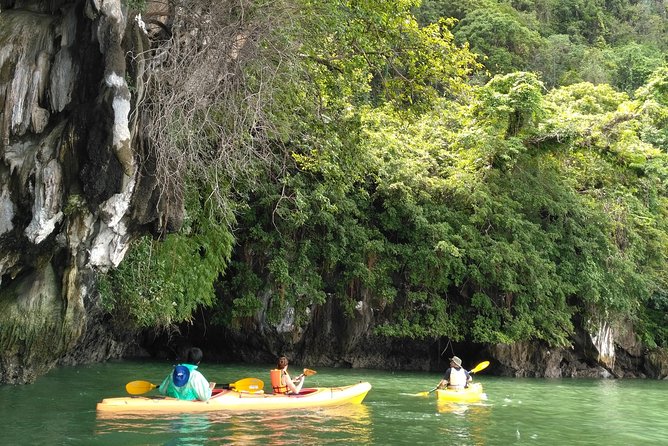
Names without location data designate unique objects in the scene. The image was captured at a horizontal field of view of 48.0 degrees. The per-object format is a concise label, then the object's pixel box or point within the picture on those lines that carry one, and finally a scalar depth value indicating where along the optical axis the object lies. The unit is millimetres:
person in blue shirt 9750
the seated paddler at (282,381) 10898
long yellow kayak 9430
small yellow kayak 12016
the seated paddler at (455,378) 12477
